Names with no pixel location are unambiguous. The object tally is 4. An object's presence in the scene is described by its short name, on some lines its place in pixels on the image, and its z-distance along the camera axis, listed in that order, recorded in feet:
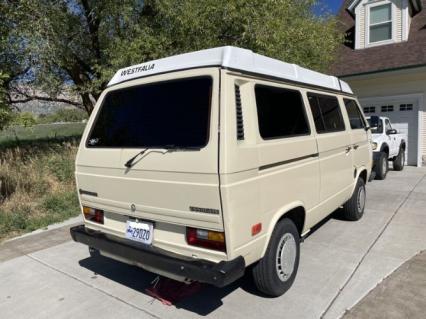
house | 39.34
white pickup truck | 31.86
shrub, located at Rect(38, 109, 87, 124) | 131.75
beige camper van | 9.70
